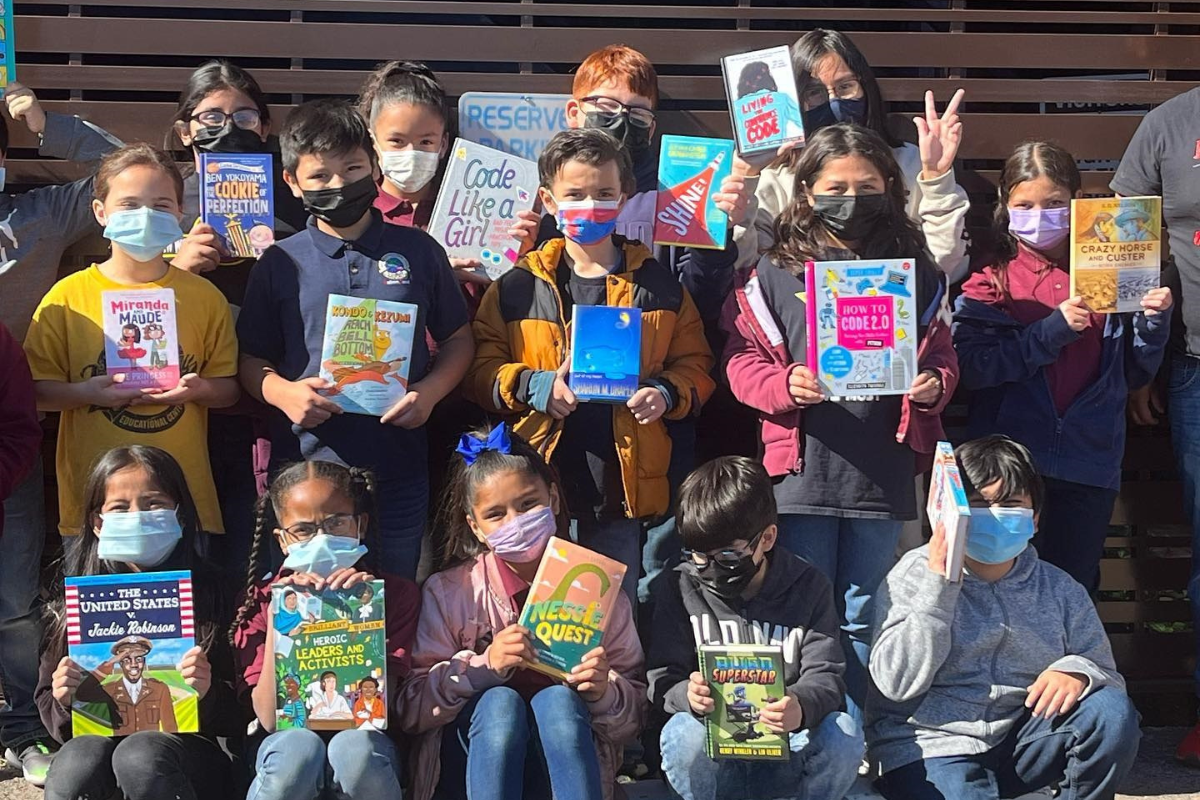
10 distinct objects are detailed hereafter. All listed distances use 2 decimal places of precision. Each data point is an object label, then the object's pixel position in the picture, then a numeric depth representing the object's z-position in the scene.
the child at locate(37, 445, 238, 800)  3.88
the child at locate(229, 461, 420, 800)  3.83
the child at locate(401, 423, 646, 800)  3.85
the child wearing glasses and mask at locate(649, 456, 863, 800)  4.02
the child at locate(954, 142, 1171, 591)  4.95
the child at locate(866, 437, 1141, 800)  4.09
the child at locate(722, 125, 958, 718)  4.57
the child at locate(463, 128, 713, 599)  4.55
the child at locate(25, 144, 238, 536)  4.44
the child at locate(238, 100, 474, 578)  4.46
